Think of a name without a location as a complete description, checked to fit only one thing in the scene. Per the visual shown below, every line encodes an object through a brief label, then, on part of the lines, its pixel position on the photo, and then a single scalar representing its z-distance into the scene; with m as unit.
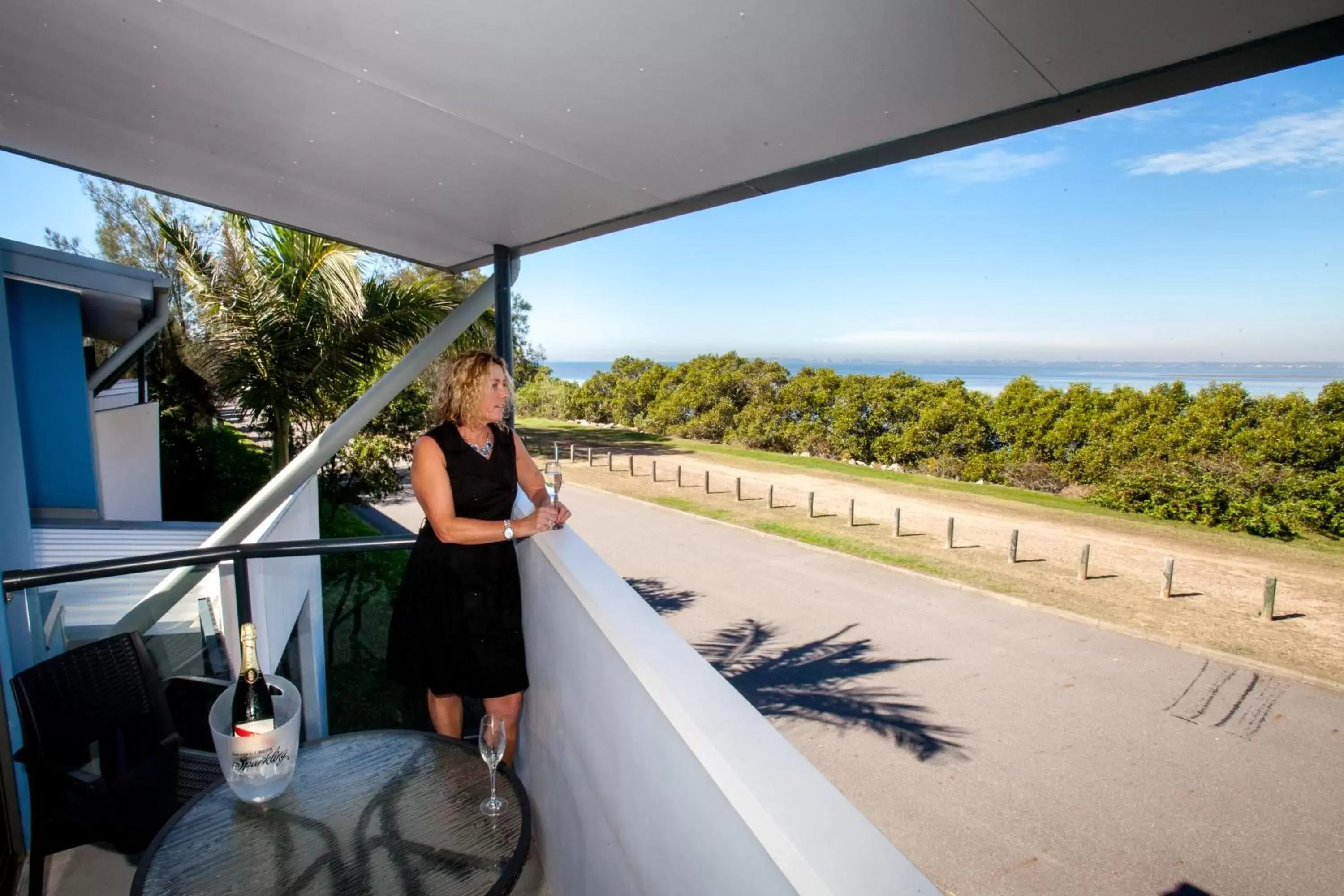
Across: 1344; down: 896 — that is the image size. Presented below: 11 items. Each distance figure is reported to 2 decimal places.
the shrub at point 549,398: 35.03
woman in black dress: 2.26
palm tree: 7.39
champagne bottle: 1.68
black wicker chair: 1.99
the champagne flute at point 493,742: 1.77
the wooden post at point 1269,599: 9.50
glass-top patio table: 1.52
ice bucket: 1.67
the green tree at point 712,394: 26.83
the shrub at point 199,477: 12.23
